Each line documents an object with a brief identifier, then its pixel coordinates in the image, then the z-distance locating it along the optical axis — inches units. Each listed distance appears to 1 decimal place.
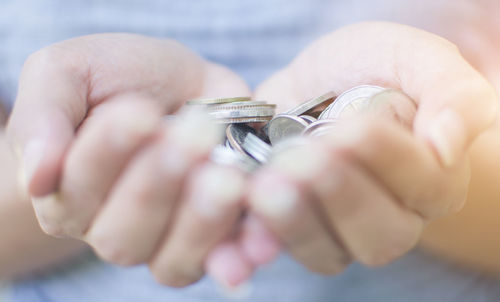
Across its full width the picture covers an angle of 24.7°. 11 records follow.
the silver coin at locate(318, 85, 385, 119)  15.1
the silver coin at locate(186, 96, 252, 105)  15.9
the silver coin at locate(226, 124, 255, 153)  15.0
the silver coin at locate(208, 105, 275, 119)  15.6
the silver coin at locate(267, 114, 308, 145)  15.2
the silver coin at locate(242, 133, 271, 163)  14.4
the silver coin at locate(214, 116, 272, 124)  15.6
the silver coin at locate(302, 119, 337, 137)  14.3
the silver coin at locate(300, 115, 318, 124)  15.4
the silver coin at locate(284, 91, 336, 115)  15.7
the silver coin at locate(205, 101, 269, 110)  15.7
